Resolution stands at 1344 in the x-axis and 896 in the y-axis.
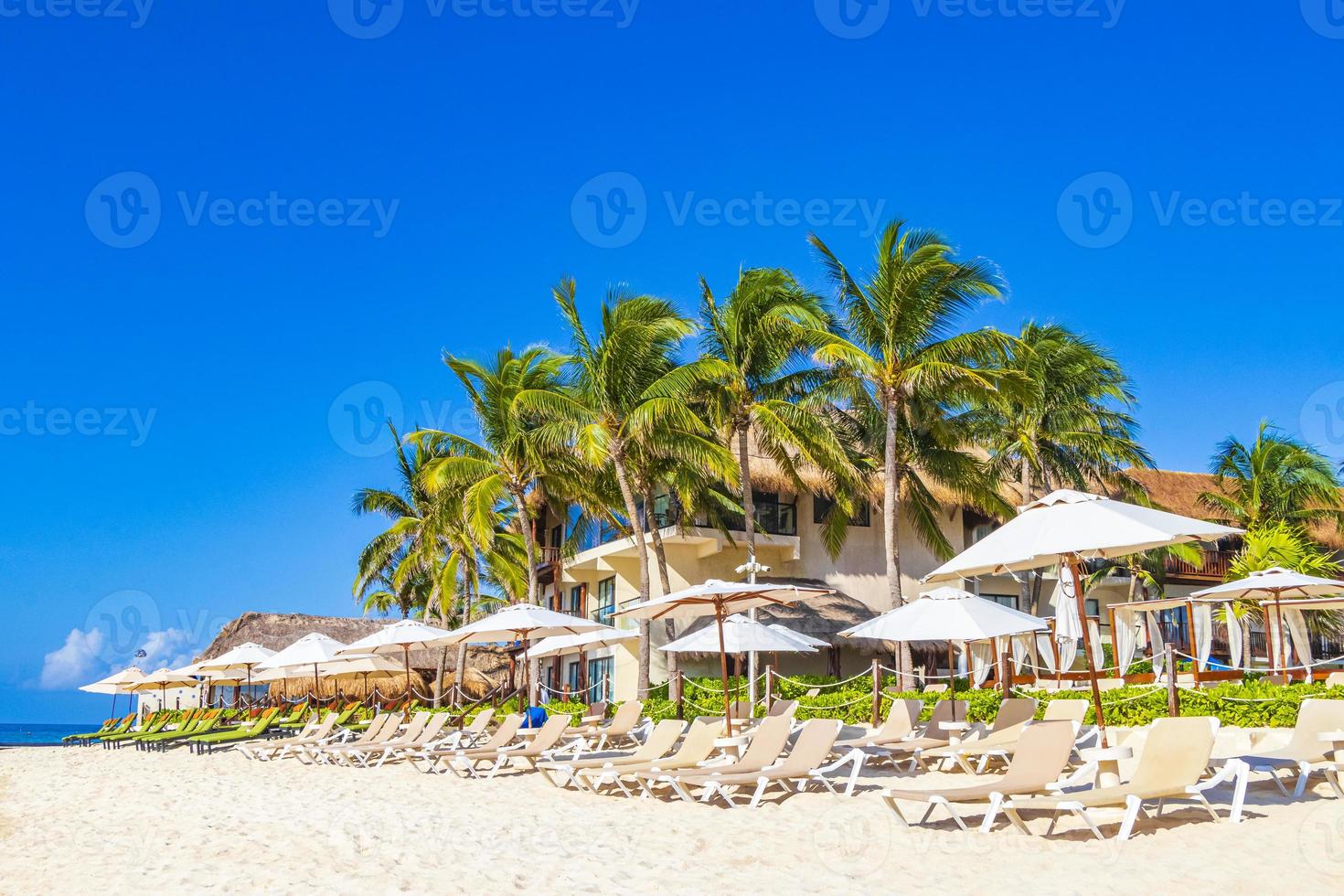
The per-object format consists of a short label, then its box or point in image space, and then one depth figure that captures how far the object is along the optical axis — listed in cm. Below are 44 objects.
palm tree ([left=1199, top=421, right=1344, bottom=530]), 3011
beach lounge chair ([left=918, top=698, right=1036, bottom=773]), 1019
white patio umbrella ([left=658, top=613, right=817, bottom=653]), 1470
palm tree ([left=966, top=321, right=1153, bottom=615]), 2480
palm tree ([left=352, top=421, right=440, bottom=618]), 3039
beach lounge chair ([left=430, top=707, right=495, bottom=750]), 1520
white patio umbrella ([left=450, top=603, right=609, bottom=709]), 1620
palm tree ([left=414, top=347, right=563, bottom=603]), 2355
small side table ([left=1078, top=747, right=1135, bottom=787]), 760
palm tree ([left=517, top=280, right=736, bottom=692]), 2106
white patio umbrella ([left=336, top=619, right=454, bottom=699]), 1859
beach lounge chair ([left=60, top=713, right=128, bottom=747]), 2638
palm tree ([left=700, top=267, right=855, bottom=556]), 2155
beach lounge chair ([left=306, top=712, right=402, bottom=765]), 1653
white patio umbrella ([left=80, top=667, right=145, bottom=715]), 2834
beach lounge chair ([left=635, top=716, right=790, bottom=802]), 984
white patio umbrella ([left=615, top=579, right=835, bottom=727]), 1289
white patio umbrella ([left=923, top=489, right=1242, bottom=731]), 891
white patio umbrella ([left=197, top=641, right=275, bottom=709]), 2336
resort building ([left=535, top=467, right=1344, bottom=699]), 2461
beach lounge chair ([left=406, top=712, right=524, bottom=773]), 1352
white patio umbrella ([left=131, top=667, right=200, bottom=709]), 2714
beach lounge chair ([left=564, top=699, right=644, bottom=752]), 1443
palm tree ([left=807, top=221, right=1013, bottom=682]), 1956
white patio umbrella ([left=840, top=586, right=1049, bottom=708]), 1180
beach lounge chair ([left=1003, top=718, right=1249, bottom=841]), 711
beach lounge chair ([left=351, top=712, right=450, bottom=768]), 1551
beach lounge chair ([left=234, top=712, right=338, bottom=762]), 1788
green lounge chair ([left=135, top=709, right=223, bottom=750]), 2180
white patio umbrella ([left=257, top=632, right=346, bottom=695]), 2058
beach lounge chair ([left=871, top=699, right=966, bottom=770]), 1133
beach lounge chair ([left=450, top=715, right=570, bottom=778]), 1283
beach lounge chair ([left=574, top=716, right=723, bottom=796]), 1063
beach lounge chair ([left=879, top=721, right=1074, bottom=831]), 730
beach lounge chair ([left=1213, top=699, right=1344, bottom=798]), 809
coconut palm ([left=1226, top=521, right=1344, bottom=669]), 2016
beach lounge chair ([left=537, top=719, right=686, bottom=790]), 1122
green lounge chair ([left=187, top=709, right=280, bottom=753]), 2047
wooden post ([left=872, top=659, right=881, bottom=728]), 1434
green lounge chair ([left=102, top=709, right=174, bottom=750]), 2322
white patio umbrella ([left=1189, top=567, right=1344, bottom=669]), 1428
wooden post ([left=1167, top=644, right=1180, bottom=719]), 1104
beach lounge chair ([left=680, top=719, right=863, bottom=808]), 949
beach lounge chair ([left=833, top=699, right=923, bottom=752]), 1184
